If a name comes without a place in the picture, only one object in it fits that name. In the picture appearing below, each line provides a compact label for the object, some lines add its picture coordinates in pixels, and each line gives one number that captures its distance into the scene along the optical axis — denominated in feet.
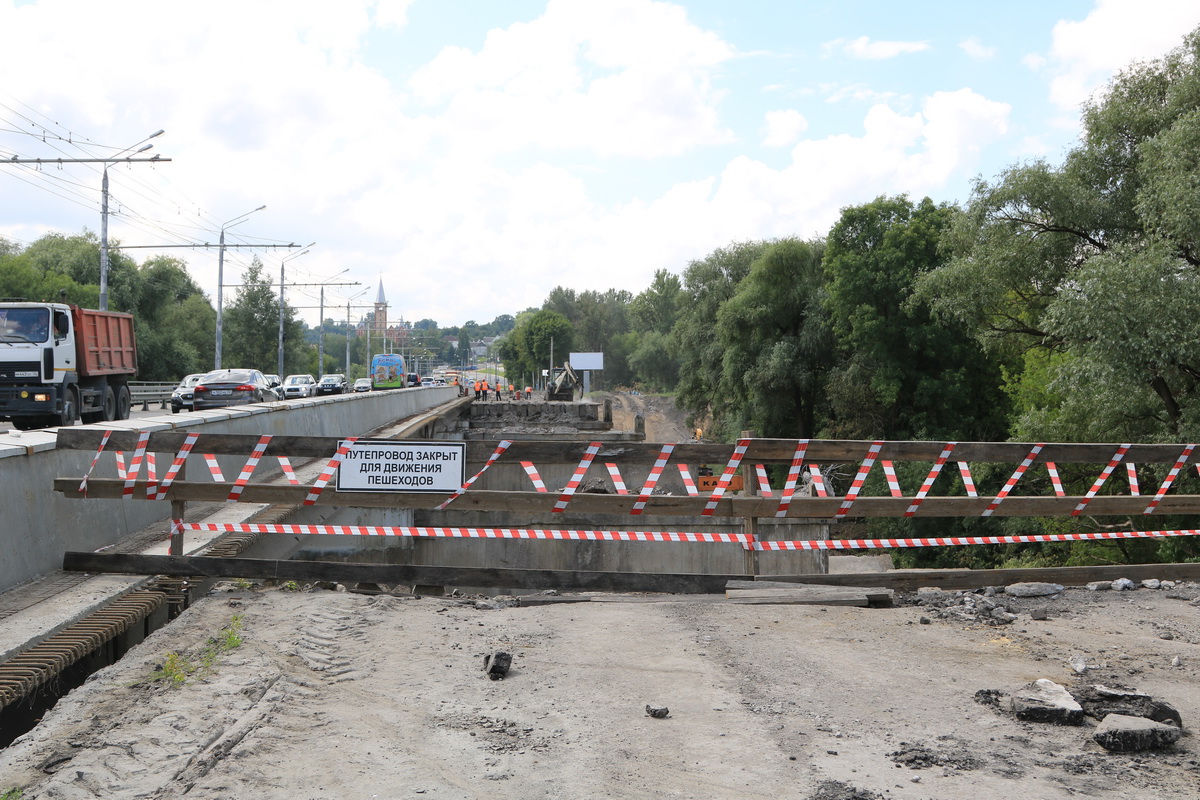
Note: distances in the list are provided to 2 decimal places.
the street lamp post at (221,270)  170.71
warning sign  26.48
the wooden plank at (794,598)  26.76
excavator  229.66
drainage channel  17.67
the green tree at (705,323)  180.45
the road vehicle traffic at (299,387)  190.69
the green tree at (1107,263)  56.80
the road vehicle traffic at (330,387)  199.52
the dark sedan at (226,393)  103.40
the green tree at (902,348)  133.08
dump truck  68.54
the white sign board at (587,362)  276.00
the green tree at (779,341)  155.33
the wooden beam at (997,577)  28.35
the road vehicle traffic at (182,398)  127.20
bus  265.34
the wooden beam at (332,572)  26.07
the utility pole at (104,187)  110.73
